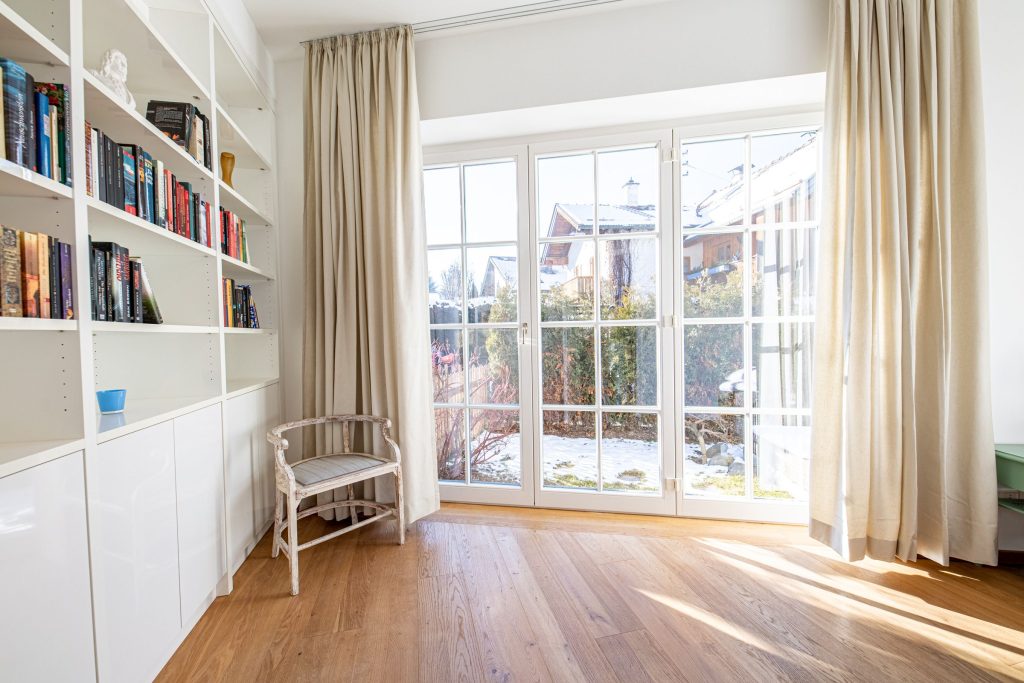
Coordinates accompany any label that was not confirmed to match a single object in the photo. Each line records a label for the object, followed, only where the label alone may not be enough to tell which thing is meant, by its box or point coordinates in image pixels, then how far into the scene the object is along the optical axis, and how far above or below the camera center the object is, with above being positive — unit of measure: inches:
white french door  83.5 +3.5
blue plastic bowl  50.4 -7.3
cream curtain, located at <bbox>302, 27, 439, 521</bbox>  80.0 +18.5
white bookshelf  38.2 +13.9
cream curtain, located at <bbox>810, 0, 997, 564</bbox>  65.7 +8.3
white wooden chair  64.2 -23.3
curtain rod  76.2 +62.5
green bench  63.1 -22.3
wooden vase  74.8 +32.8
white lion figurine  51.1 +34.6
